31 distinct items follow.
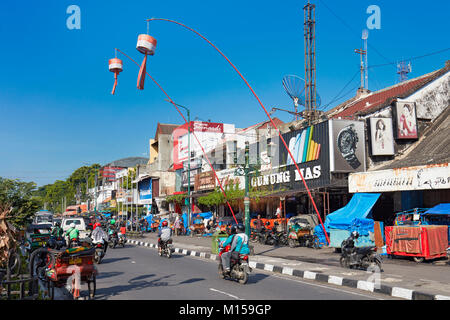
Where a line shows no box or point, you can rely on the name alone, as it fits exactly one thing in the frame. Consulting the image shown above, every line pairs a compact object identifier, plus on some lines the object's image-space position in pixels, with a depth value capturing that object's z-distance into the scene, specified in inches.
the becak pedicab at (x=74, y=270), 350.6
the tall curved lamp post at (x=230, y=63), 702.0
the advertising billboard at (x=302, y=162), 943.7
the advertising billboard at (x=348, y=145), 919.0
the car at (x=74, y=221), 1063.6
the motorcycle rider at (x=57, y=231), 847.9
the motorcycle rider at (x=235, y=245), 436.5
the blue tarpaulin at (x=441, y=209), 638.1
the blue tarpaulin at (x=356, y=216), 694.5
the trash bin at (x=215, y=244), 687.4
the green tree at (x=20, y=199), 382.6
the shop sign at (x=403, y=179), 673.6
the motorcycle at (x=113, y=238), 882.8
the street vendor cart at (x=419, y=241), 576.7
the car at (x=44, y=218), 1539.9
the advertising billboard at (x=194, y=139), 1881.2
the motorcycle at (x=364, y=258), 496.4
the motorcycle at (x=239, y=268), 427.2
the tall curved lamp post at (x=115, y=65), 651.6
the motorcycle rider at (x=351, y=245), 516.4
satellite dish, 1336.1
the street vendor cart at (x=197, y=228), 1285.4
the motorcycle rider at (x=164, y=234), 693.3
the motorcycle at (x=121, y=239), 935.7
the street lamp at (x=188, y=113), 1293.1
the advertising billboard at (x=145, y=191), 2127.2
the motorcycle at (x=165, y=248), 700.7
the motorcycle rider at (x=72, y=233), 671.8
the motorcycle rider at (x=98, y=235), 618.5
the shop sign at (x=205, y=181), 1435.8
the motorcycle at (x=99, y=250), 611.9
